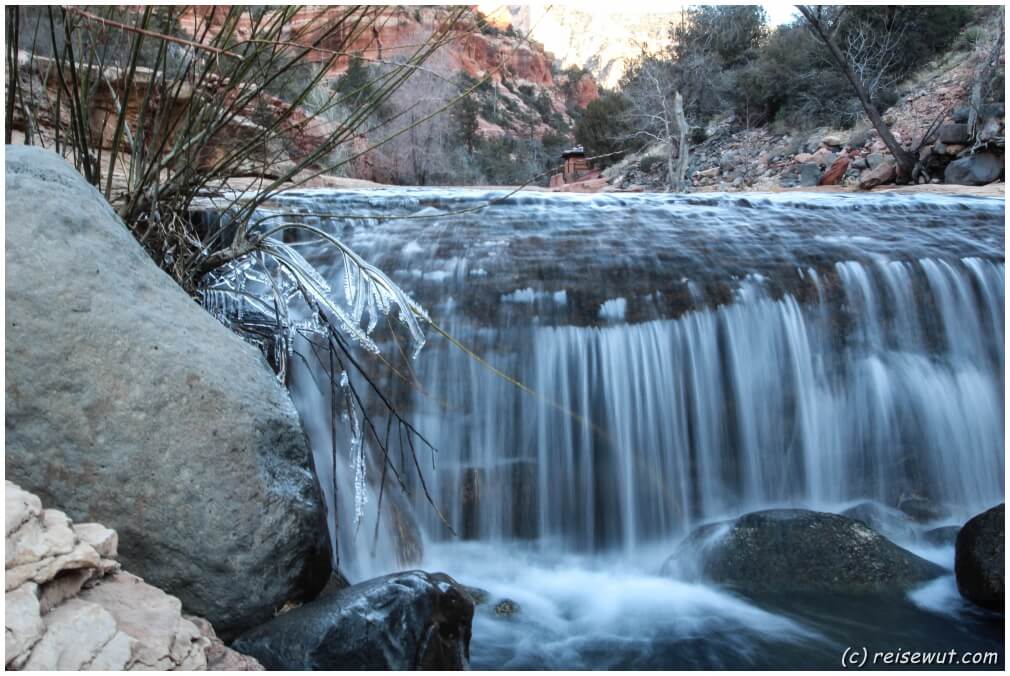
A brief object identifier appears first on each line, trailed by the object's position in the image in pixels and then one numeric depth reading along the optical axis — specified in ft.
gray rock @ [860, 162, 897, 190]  37.29
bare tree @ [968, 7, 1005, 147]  37.32
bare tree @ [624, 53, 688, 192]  50.85
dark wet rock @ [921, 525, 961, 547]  11.88
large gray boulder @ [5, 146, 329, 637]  6.30
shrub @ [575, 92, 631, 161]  72.59
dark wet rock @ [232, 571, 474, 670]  6.56
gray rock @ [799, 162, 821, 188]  42.77
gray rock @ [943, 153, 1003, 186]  33.76
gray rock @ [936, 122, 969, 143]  37.11
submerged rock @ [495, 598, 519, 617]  10.14
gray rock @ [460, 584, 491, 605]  10.35
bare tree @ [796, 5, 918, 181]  37.11
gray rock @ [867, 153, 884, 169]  40.78
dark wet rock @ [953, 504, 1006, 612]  9.70
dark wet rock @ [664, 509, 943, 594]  10.38
